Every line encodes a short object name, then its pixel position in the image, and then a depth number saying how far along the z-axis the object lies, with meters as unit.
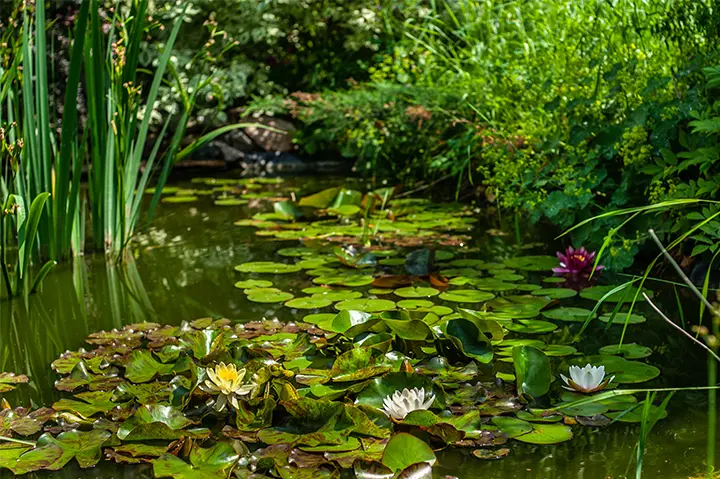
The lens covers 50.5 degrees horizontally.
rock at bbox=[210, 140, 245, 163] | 6.43
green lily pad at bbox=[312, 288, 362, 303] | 2.44
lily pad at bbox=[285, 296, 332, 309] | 2.36
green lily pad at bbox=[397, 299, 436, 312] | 2.34
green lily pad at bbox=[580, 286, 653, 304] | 2.38
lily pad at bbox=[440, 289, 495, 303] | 2.38
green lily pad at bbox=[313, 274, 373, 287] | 2.61
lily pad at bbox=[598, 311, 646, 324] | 2.17
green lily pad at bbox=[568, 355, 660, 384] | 1.76
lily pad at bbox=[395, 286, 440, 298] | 2.44
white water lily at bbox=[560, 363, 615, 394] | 1.65
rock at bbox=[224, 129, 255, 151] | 6.52
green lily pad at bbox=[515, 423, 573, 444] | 1.48
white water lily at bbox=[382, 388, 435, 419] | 1.52
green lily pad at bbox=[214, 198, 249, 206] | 4.42
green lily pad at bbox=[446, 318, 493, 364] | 1.85
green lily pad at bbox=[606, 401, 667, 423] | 1.54
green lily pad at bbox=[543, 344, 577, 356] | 1.94
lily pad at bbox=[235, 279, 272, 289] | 2.64
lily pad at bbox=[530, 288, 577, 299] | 2.42
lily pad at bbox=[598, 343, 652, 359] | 1.92
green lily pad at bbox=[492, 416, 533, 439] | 1.51
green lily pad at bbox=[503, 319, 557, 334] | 2.11
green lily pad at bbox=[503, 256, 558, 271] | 2.78
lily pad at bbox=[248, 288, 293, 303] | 2.44
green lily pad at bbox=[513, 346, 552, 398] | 1.66
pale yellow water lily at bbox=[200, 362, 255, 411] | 1.58
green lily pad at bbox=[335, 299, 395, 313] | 2.29
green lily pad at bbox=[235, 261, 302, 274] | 2.82
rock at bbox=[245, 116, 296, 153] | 6.46
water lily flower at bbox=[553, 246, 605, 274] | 2.64
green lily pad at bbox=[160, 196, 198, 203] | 4.59
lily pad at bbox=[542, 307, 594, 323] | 2.21
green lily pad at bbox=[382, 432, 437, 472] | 1.37
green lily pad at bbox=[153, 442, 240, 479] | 1.37
